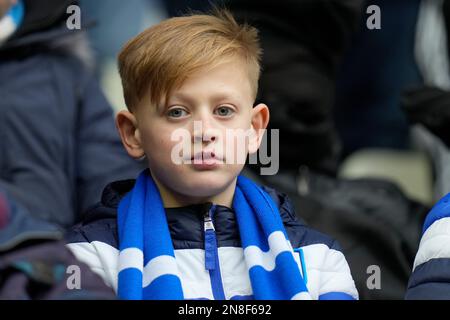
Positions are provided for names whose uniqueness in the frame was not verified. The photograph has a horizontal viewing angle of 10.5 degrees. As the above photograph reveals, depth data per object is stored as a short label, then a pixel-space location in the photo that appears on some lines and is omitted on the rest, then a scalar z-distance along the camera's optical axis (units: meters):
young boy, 2.83
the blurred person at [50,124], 3.57
